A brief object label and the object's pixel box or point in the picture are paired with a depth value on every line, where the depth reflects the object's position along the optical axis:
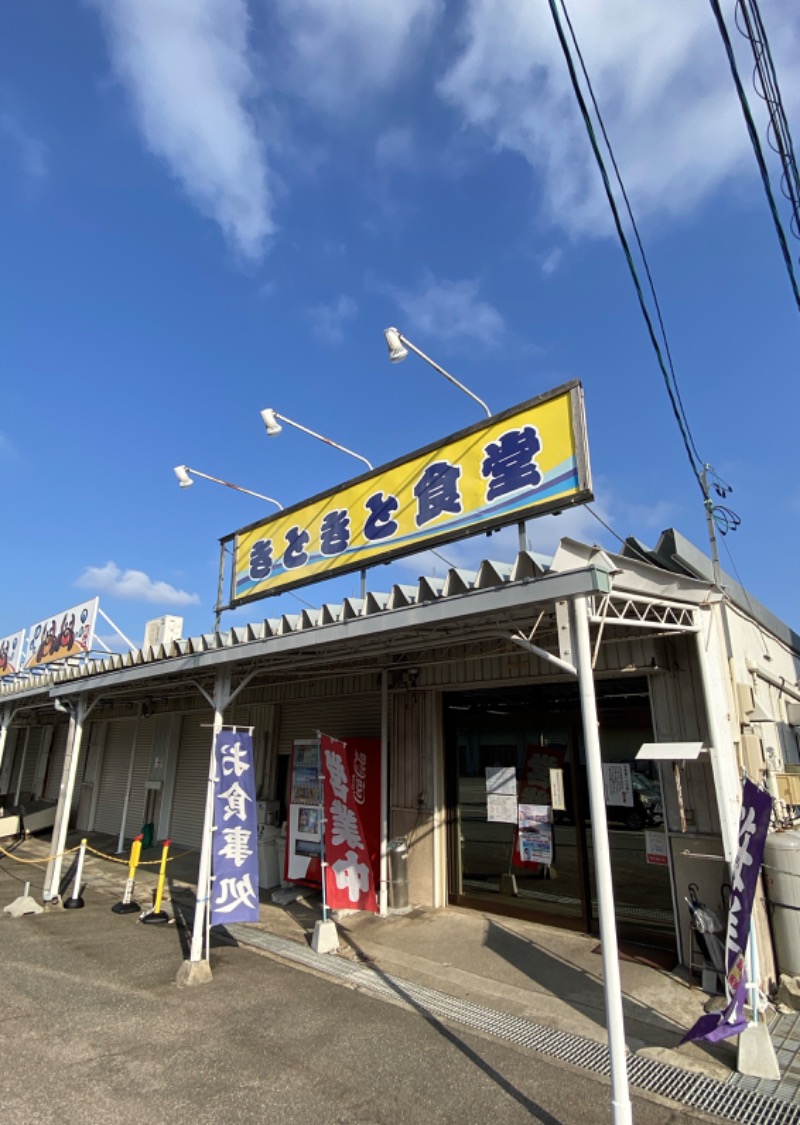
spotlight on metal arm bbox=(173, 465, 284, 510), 9.55
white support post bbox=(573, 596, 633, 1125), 3.34
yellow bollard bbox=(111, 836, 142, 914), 8.59
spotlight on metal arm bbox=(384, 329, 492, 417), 6.57
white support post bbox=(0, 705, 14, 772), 12.85
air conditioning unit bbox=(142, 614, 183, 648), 13.80
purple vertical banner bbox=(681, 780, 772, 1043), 4.24
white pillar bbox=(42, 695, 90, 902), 9.41
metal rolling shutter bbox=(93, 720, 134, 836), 15.91
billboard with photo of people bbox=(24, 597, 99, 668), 14.09
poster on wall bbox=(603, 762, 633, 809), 7.04
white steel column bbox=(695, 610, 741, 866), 5.62
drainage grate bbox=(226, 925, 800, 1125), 3.81
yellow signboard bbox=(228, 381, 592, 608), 5.33
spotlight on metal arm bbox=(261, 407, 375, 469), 8.30
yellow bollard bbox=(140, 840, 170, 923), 8.27
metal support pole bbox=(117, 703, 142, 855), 13.74
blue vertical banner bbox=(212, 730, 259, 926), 6.27
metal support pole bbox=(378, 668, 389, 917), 8.10
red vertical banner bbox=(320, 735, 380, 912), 7.61
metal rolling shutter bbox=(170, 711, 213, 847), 12.85
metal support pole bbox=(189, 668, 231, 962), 6.22
